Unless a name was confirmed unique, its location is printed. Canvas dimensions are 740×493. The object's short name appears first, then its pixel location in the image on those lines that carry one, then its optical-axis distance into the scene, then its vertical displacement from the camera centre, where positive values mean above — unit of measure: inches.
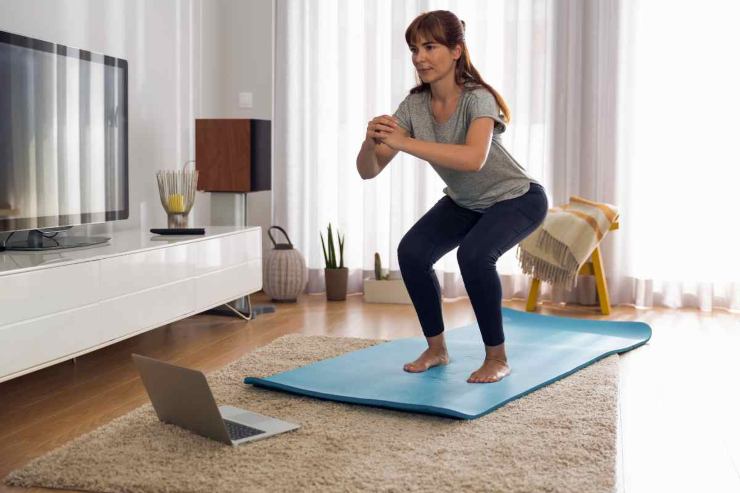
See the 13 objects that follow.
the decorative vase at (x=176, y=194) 168.9 -5.7
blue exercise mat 107.7 -28.1
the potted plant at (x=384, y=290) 202.5 -28.0
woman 115.0 -1.4
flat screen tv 123.6 +3.5
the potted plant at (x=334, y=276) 206.2 -25.4
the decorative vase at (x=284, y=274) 201.3 -24.4
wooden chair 189.3 -25.1
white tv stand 104.4 -17.7
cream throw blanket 180.9 -14.9
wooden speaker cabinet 182.7 +2.1
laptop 91.3 -26.0
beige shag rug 81.2 -28.6
